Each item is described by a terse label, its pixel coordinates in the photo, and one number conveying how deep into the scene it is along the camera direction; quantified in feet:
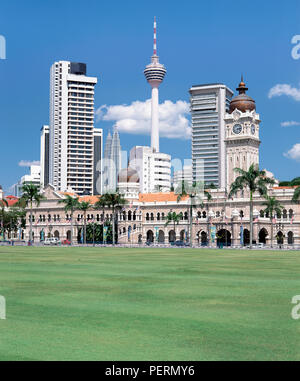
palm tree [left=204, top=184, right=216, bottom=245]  386.36
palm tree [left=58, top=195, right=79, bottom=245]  424.66
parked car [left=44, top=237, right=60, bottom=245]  384.47
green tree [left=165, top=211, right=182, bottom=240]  424.05
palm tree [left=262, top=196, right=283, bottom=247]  367.70
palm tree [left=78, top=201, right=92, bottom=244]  437.42
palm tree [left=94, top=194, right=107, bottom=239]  424.87
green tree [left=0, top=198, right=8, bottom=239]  499.26
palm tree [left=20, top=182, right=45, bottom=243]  409.49
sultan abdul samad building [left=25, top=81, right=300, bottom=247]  392.06
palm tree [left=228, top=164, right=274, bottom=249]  310.24
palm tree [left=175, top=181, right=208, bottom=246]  373.20
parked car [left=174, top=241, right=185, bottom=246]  372.42
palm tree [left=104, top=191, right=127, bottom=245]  417.04
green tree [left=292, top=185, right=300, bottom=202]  294.87
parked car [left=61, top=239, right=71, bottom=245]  427.29
